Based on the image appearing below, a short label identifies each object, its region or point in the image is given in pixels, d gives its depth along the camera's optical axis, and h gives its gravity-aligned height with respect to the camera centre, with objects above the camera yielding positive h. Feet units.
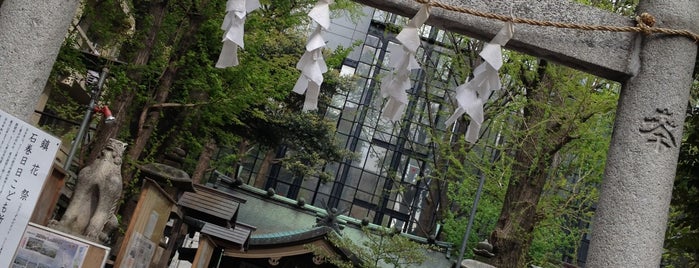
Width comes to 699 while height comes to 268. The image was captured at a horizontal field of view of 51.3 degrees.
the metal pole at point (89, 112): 38.34 +5.69
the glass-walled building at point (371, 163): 95.25 +19.73
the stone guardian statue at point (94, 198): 25.48 +1.03
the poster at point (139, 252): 25.04 -0.28
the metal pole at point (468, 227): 36.13 +5.71
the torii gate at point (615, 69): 11.07 +4.09
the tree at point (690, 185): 18.93 +5.72
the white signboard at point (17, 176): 11.39 +0.46
